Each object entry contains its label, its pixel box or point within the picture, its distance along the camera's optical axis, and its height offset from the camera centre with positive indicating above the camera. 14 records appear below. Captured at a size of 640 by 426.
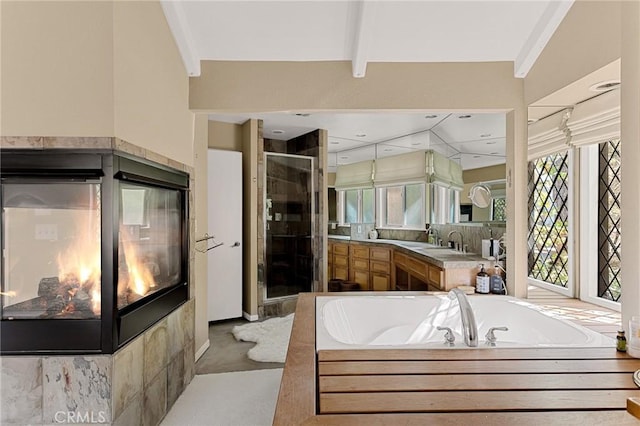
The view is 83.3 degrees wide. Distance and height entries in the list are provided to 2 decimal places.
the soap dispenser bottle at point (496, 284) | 2.81 -0.55
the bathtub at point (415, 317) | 2.44 -0.73
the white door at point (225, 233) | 3.87 -0.20
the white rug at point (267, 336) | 3.06 -1.17
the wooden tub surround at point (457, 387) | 1.18 -0.66
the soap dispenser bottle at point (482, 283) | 2.83 -0.54
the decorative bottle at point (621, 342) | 1.66 -0.60
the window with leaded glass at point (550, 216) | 2.65 -0.01
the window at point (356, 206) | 5.73 +0.14
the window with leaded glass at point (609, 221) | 2.35 -0.05
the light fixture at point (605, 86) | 2.10 +0.77
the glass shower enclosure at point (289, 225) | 4.35 -0.13
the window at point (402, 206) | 4.66 +0.11
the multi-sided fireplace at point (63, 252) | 1.63 -0.17
